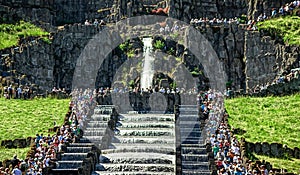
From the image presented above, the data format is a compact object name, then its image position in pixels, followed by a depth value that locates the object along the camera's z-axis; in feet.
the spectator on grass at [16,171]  195.83
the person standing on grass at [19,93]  286.87
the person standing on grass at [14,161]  207.60
